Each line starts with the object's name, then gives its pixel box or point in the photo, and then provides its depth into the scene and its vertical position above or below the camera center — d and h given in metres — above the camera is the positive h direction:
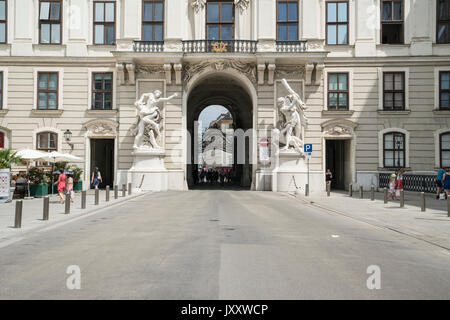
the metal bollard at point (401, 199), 16.44 -1.13
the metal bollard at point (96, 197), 16.85 -1.26
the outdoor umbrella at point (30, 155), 21.10 +0.49
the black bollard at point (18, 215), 10.47 -1.25
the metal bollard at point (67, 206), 13.56 -1.34
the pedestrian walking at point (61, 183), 17.86 -0.77
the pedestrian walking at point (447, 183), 18.76 -0.55
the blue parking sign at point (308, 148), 23.12 +1.12
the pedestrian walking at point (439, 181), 21.20 -0.53
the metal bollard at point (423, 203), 14.98 -1.18
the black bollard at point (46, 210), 12.01 -1.29
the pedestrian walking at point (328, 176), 27.48 -0.46
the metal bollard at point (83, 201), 15.42 -1.30
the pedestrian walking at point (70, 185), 18.06 -0.85
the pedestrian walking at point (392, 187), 20.04 -0.81
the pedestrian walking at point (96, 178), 25.16 -0.75
